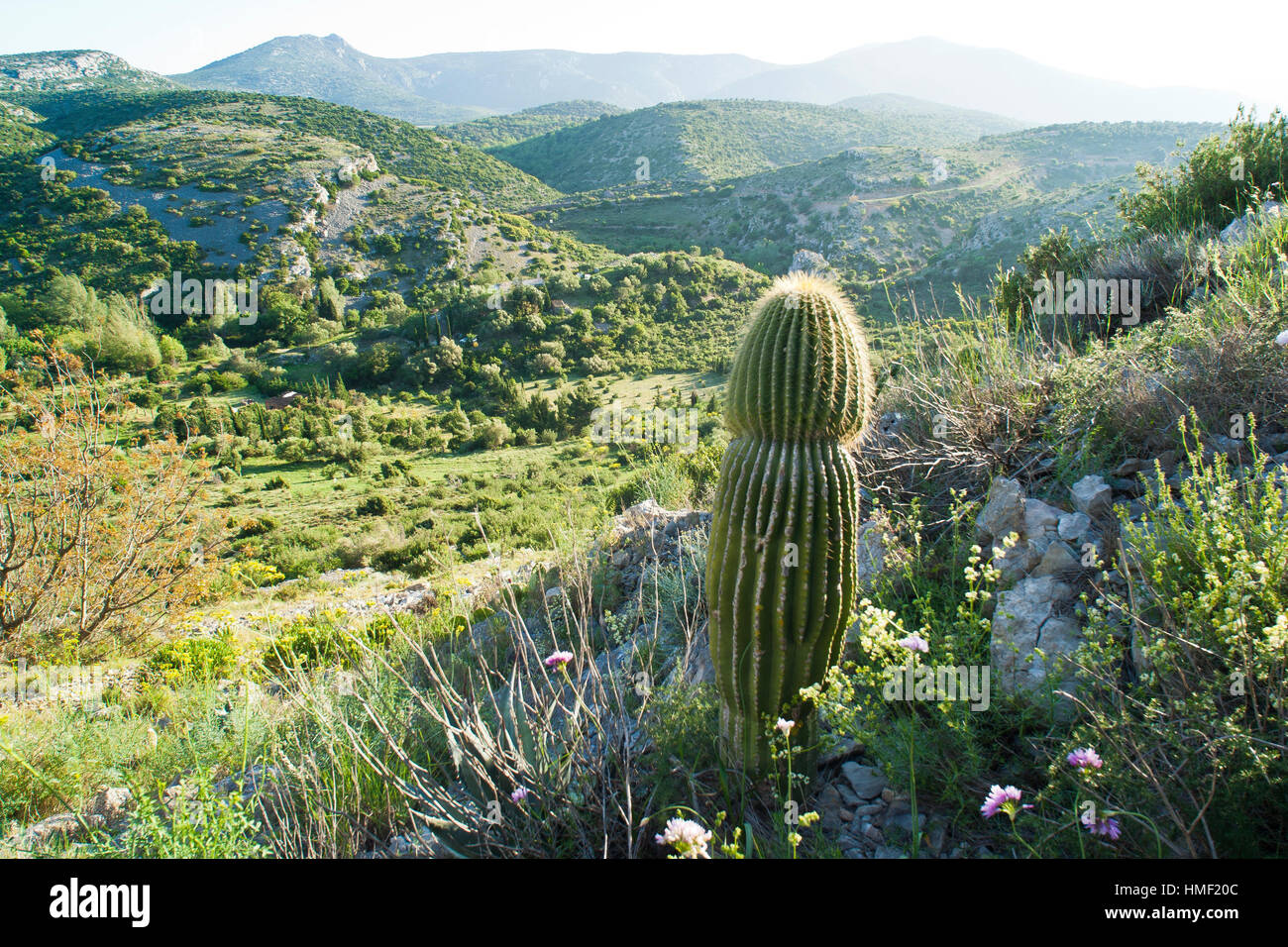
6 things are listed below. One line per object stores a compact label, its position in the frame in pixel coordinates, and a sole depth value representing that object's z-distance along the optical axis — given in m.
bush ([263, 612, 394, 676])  6.22
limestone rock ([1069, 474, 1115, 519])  2.93
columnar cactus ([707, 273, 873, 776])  2.30
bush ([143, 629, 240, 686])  6.05
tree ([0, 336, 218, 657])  6.78
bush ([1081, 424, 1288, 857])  1.63
